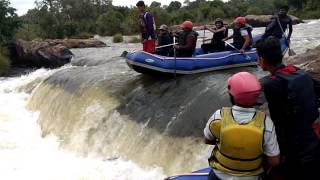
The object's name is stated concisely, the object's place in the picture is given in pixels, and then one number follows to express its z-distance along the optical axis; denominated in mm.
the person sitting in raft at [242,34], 8361
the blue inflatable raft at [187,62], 8052
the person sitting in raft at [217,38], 8655
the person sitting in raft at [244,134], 2310
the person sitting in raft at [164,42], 8623
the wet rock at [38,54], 17448
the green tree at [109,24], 32036
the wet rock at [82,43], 21161
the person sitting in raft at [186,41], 8164
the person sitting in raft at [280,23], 8388
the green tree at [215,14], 35600
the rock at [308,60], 5877
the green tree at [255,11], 36112
